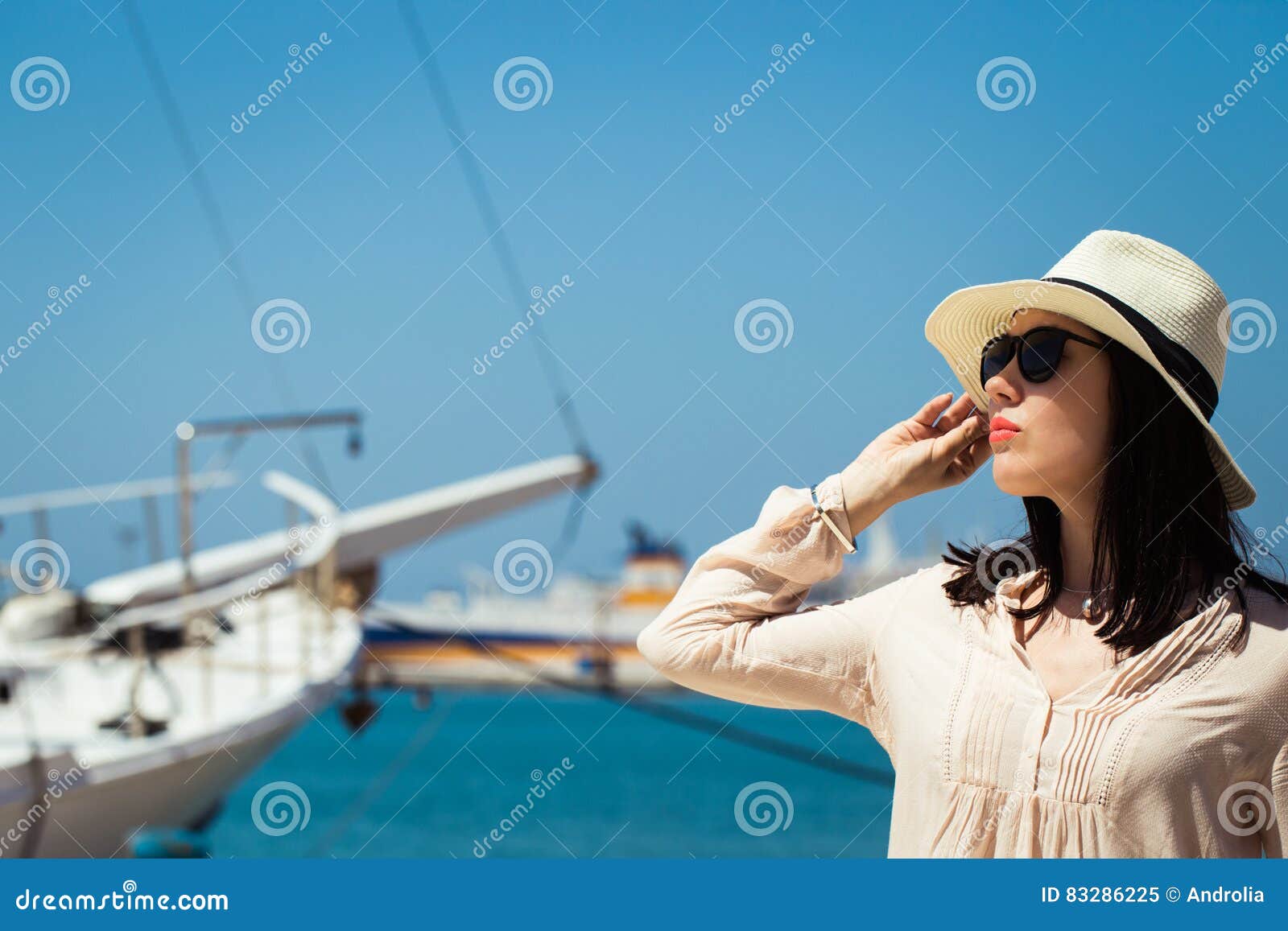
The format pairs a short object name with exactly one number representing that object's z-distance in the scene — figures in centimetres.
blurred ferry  3562
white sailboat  652
